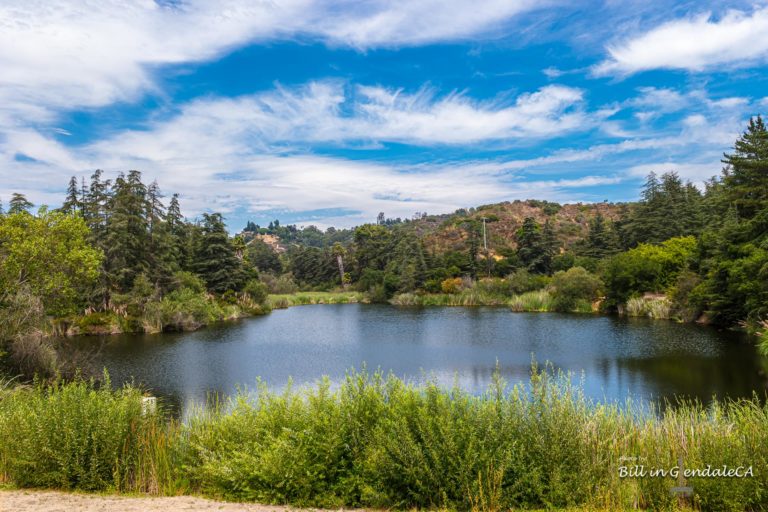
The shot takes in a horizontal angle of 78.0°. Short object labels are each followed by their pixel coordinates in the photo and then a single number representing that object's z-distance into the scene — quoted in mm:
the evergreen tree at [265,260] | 80562
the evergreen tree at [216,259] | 46219
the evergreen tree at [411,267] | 58000
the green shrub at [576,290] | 40500
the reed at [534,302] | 42016
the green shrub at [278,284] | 66875
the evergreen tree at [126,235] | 35156
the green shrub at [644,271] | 36438
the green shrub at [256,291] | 48312
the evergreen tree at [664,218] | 48625
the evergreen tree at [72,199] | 38906
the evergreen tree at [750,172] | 30641
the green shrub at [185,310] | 34562
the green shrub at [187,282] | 39312
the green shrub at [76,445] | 7167
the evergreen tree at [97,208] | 35875
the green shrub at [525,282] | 48378
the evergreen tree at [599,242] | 51781
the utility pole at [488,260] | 58019
